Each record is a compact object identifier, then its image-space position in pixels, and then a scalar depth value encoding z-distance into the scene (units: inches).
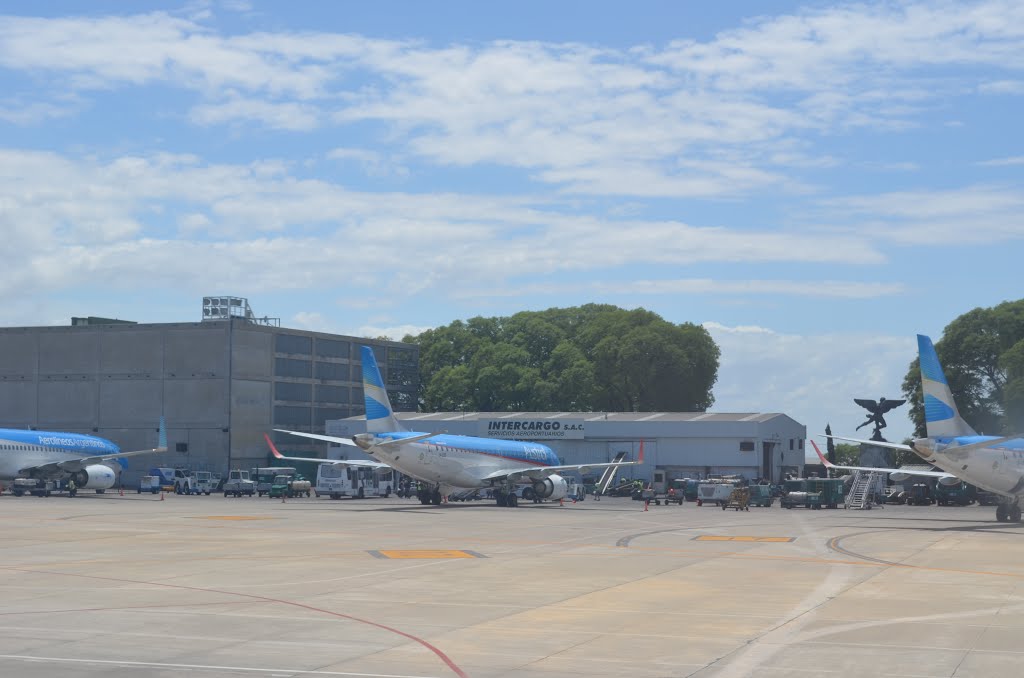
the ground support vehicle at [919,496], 3521.2
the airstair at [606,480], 3803.6
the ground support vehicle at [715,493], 2979.8
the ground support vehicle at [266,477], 3756.9
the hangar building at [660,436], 3924.7
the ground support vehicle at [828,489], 3102.9
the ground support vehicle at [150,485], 3612.2
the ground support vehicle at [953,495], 3464.6
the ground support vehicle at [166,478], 3897.6
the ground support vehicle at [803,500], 2992.1
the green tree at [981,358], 4276.6
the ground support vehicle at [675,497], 3236.7
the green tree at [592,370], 5098.4
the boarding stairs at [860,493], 3085.6
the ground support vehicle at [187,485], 3720.5
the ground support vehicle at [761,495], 3107.8
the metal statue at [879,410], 3981.3
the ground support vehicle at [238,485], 3550.7
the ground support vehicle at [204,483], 3722.9
